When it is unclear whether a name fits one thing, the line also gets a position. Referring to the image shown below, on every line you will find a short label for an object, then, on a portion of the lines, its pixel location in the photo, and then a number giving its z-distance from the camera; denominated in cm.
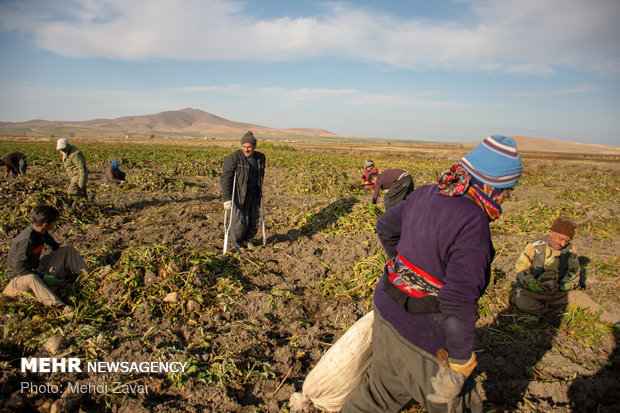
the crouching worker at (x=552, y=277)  404
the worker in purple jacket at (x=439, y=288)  154
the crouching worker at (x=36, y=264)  368
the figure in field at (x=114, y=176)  1075
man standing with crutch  566
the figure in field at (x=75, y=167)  745
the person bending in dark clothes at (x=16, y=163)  1068
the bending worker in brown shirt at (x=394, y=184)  632
